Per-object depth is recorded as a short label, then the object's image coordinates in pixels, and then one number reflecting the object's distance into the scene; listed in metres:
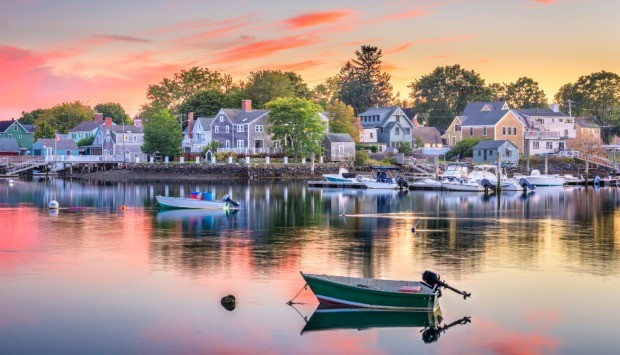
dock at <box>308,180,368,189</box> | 109.25
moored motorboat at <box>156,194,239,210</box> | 70.31
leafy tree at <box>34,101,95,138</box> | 190.75
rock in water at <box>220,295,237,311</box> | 31.47
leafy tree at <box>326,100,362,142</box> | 154.50
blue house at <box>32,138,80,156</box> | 168.88
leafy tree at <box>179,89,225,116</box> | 174.38
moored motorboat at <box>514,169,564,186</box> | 112.38
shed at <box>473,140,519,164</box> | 133.38
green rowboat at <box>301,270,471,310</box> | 29.25
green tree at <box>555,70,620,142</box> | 192.12
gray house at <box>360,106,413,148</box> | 162.38
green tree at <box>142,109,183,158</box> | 147.50
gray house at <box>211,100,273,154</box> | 142.00
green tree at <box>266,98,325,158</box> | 134.62
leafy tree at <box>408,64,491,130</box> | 196.25
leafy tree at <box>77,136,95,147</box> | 176.62
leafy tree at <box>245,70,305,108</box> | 170.62
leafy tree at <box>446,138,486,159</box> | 140.75
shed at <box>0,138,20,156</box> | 169.50
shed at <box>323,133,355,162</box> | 139.75
